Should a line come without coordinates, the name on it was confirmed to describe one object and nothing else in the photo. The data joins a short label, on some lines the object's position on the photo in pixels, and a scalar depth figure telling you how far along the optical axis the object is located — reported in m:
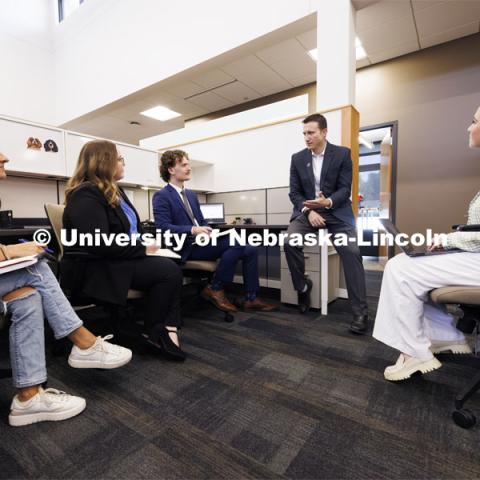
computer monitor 3.43
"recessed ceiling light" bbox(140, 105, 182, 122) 5.55
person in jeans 1.06
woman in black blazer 1.38
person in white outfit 1.11
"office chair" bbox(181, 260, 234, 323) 2.11
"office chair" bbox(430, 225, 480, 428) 1.02
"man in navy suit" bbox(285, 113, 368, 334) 2.19
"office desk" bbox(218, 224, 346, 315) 2.36
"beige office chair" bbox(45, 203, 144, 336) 1.44
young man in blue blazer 2.17
